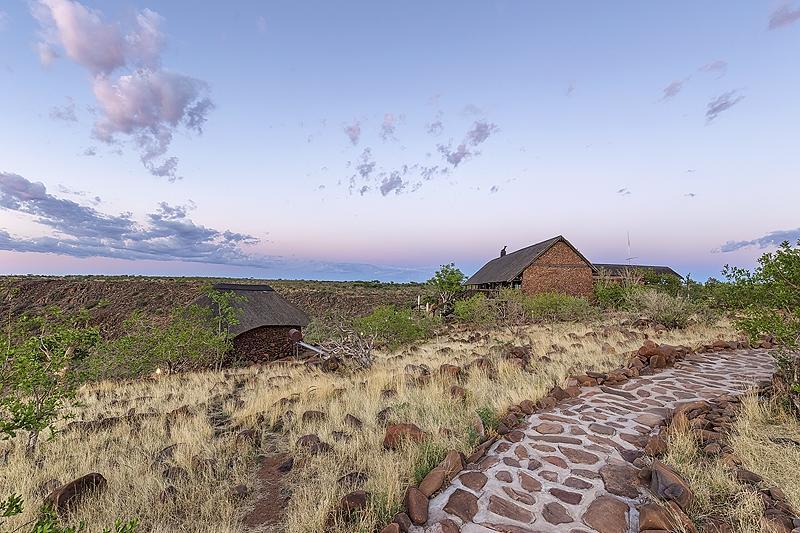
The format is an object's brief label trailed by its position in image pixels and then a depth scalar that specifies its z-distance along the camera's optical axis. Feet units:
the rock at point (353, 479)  13.46
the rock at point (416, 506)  10.95
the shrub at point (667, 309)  49.11
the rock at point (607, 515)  10.81
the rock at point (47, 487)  14.49
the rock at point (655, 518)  10.12
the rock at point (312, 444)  16.99
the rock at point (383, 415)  19.90
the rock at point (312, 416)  21.63
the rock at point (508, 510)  11.18
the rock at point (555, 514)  11.13
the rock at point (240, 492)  13.90
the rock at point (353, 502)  11.46
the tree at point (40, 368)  14.24
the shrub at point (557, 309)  67.26
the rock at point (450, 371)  28.40
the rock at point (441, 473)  12.33
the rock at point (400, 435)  16.25
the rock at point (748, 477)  11.73
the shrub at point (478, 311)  70.95
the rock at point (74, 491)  13.08
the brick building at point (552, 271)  101.91
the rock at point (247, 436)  18.74
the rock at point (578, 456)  14.57
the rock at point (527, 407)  19.50
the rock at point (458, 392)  22.80
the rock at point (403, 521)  10.57
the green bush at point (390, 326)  52.65
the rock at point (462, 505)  11.22
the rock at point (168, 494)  13.48
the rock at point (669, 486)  11.10
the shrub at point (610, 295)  90.75
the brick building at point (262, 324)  61.26
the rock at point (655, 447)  14.49
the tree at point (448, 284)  106.93
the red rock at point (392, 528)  10.12
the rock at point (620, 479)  12.41
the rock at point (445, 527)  10.50
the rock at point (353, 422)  19.81
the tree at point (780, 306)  18.72
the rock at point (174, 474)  15.08
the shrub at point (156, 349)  47.03
